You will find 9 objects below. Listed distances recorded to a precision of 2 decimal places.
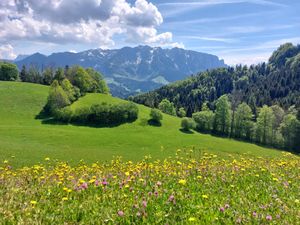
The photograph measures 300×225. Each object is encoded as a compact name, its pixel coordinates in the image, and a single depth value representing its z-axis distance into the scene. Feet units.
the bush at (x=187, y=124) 346.95
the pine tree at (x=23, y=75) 485.89
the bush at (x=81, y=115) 320.50
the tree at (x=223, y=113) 363.35
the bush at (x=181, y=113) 553.89
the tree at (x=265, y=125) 342.85
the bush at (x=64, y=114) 311.88
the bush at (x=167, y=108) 513.86
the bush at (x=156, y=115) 354.95
